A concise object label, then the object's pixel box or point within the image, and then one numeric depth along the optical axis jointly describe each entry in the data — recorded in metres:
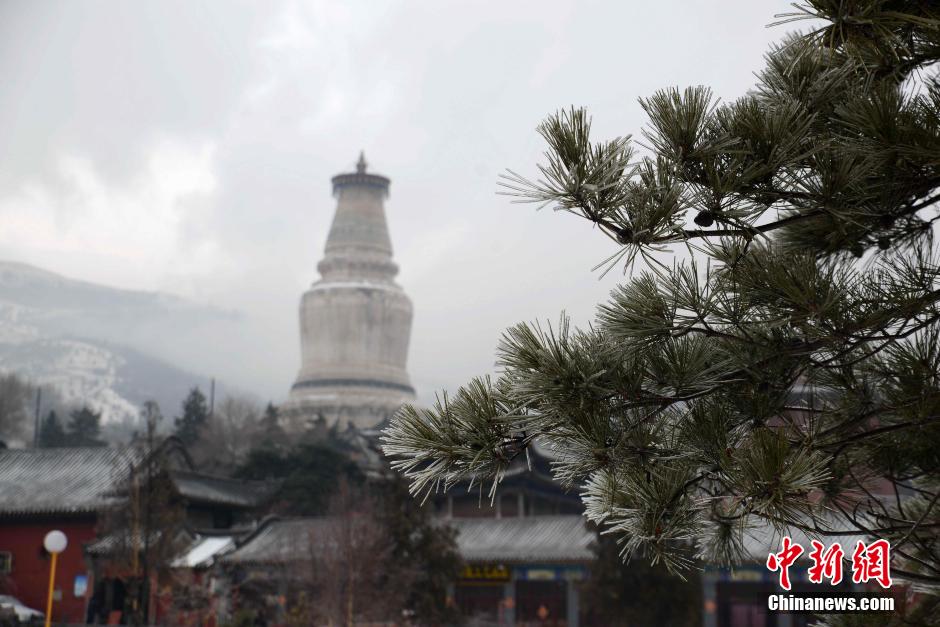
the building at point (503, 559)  22.94
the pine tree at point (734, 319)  3.23
